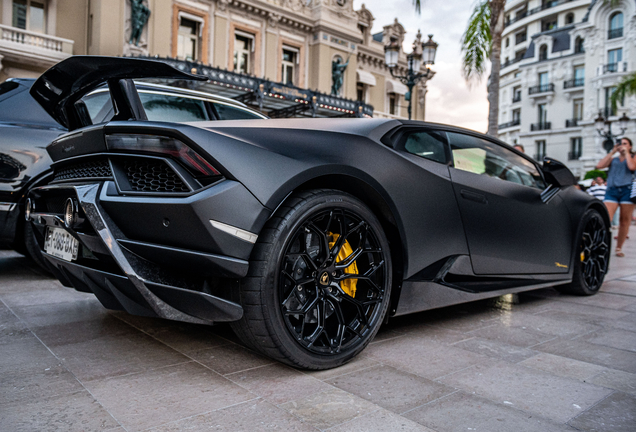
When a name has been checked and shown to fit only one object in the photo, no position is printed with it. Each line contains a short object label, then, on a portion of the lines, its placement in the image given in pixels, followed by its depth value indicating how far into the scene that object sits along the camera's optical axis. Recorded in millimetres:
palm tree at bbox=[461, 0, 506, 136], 11867
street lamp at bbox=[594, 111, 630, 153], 23069
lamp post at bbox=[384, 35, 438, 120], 12719
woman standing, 6910
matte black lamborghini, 1852
